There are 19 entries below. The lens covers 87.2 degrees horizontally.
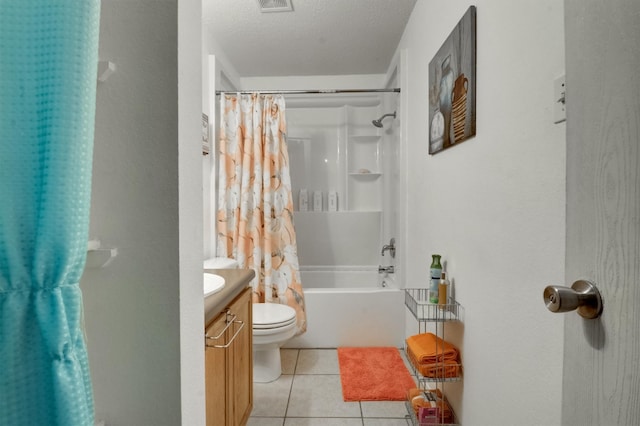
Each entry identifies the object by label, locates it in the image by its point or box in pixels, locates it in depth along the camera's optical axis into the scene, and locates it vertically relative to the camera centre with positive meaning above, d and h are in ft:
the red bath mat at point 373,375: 6.64 -3.63
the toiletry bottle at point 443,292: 5.22 -1.31
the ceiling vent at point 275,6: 7.04 +4.33
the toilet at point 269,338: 6.81 -2.66
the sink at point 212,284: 3.89 -0.95
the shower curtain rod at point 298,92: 8.80 +3.10
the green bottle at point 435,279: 5.34 -1.14
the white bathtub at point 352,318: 8.64 -2.84
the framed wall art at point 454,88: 4.52 +1.85
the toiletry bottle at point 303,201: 11.80 +0.26
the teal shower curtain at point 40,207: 1.20 +0.01
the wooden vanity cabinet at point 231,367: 3.73 -2.09
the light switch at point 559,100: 2.79 +0.91
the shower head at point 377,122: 10.92 +2.81
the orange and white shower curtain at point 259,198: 8.64 +0.27
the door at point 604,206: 1.53 +0.01
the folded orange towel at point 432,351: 4.95 -2.14
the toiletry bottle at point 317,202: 11.82 +0.23
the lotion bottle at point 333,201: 11.81 +0.26
